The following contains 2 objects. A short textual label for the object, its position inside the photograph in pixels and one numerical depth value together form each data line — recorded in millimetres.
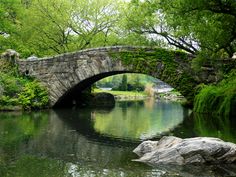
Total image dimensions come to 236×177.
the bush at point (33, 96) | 16419
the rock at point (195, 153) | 6336
